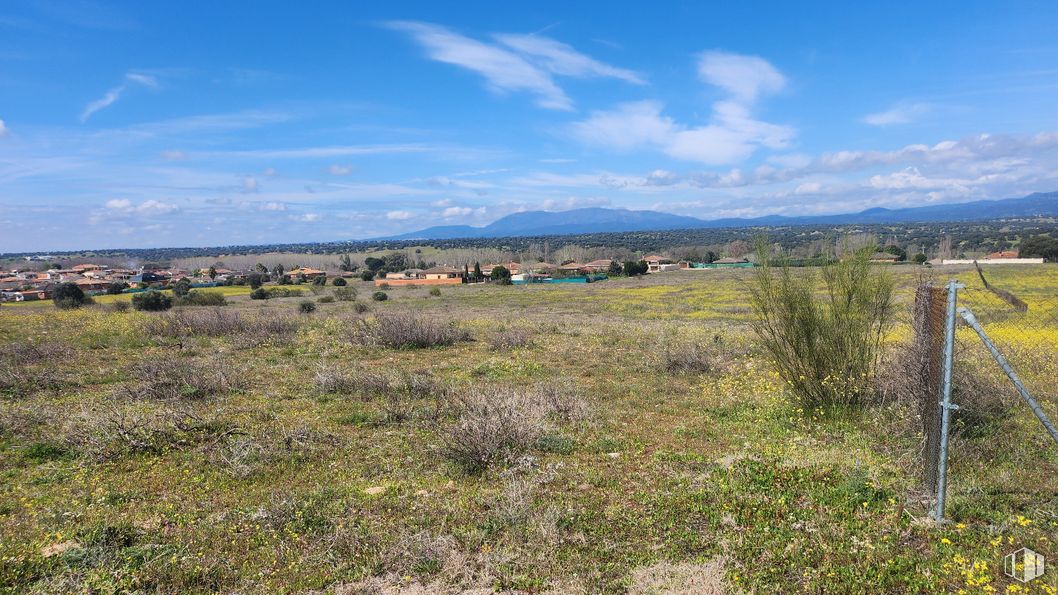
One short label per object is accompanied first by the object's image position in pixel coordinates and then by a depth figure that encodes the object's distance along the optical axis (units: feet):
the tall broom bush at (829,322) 25.89
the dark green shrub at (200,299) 127.34
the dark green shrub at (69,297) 110.32
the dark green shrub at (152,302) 113.50
